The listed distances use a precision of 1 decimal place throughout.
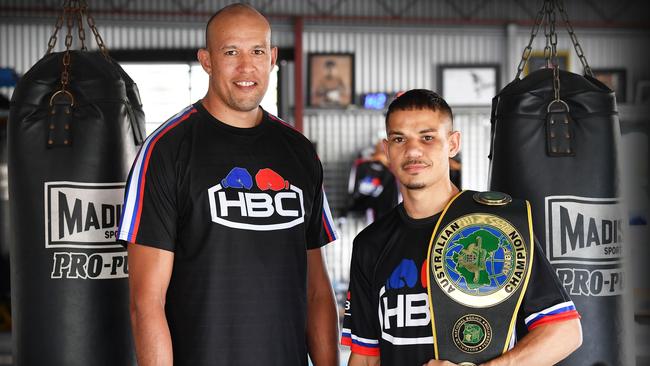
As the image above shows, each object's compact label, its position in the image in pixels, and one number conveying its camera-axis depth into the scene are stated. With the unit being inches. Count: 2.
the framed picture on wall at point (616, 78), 398.0
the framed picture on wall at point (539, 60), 390.6
